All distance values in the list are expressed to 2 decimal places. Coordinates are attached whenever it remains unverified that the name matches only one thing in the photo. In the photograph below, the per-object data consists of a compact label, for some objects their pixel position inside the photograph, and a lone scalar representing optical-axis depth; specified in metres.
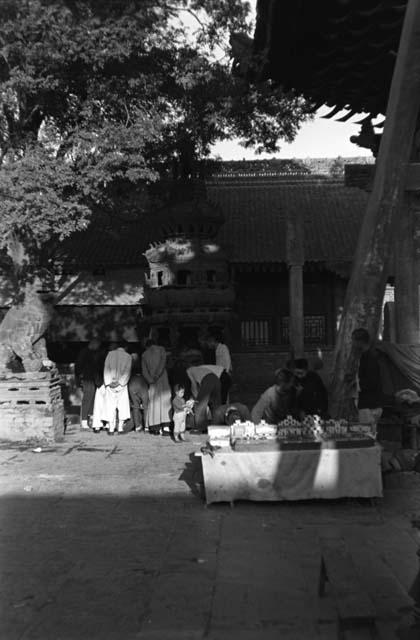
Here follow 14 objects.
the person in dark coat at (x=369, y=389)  7.98
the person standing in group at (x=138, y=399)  12.56
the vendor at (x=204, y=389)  11.12
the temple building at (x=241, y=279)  18.91
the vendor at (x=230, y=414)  8.64
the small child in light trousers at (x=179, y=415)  11.51
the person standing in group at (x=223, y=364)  12.34
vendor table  6.79
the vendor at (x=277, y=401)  7.97
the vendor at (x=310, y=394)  8.45
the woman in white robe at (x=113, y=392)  12.40
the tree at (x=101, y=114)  10.55
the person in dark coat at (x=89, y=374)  12.79
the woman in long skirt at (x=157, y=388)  12.18
